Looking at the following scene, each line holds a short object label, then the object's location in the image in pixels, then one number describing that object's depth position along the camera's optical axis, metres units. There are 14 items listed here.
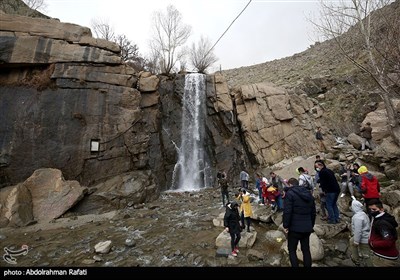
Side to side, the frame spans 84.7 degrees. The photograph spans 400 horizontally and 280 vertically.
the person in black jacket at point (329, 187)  7.00
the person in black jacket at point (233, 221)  6.61
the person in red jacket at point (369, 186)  6.75
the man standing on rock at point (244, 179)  14.46
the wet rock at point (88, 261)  6.79
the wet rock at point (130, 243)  7.84
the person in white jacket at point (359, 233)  5.04
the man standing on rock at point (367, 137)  13.91
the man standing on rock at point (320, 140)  17.20
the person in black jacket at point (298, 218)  4.57
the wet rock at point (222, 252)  6.63
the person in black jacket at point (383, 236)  4.24
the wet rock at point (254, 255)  6.34
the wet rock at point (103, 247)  7.33
